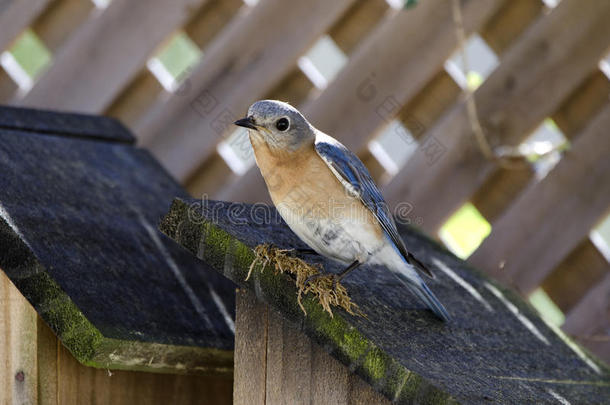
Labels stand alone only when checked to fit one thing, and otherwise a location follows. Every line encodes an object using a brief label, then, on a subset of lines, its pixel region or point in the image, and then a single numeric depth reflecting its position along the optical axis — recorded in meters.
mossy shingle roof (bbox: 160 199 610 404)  5.13
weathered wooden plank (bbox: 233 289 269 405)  5.78
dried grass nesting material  5.25
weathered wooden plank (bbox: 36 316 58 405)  5.81
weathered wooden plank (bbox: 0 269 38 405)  5.80
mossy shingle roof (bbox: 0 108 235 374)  5.65
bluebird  5.81
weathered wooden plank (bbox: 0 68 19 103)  10.20
